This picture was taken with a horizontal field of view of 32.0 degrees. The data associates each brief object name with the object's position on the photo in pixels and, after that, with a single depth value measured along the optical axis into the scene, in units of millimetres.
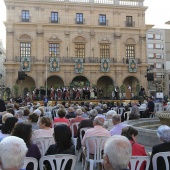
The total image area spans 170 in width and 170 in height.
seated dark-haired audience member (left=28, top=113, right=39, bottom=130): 8055
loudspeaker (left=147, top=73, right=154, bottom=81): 27953
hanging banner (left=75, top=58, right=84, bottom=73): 39875
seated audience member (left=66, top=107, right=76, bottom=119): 11309
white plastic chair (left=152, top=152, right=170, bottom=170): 4551
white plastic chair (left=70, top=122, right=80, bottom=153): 9203
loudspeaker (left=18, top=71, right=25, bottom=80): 28736
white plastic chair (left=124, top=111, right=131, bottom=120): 15595
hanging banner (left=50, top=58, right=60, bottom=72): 39000
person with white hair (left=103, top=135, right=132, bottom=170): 2971
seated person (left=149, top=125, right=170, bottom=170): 4574
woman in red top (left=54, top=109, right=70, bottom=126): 9151
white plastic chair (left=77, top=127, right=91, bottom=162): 7746
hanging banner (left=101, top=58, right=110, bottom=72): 40562
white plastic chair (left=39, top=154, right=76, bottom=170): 4520
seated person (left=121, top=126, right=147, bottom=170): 4883
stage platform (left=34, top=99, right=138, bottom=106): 28250
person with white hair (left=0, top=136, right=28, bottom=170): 2963
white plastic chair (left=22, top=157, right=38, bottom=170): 4249
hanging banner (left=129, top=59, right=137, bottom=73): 41500
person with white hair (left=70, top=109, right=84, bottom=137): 9289
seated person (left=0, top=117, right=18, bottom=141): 5973
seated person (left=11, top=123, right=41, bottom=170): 4852
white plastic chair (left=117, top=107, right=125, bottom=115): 18225
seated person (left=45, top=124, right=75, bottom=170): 5039
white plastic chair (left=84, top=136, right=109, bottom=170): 6277
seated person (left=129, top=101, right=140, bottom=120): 14664
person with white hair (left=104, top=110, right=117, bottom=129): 9980
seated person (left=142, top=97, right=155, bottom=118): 16953
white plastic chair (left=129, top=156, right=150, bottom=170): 4510
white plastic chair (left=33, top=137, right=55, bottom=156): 6160
